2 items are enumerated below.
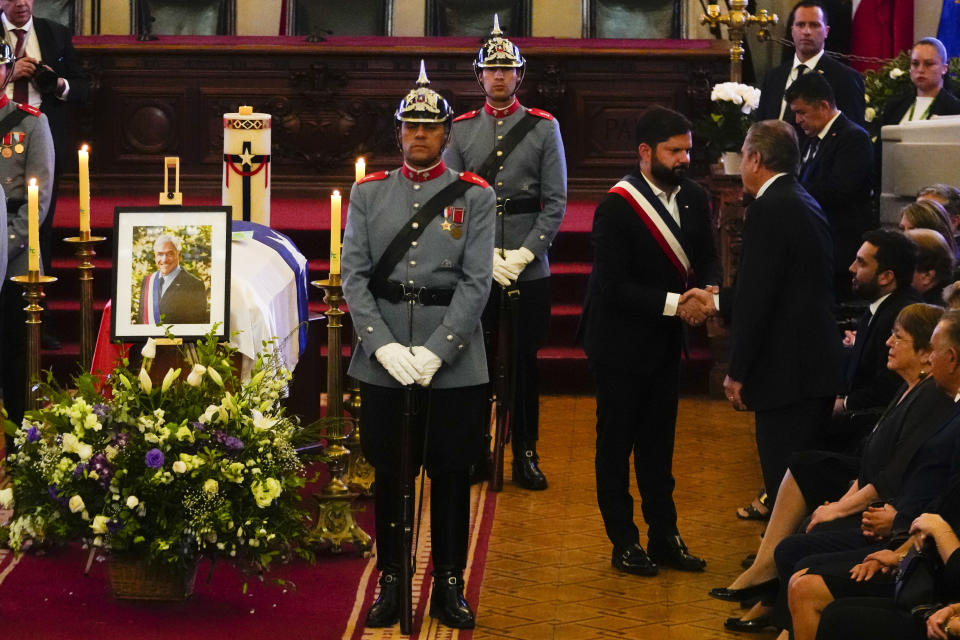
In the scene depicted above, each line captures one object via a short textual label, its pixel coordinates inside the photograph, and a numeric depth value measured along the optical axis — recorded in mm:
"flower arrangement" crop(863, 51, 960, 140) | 15352
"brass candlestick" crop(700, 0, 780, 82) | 16111
